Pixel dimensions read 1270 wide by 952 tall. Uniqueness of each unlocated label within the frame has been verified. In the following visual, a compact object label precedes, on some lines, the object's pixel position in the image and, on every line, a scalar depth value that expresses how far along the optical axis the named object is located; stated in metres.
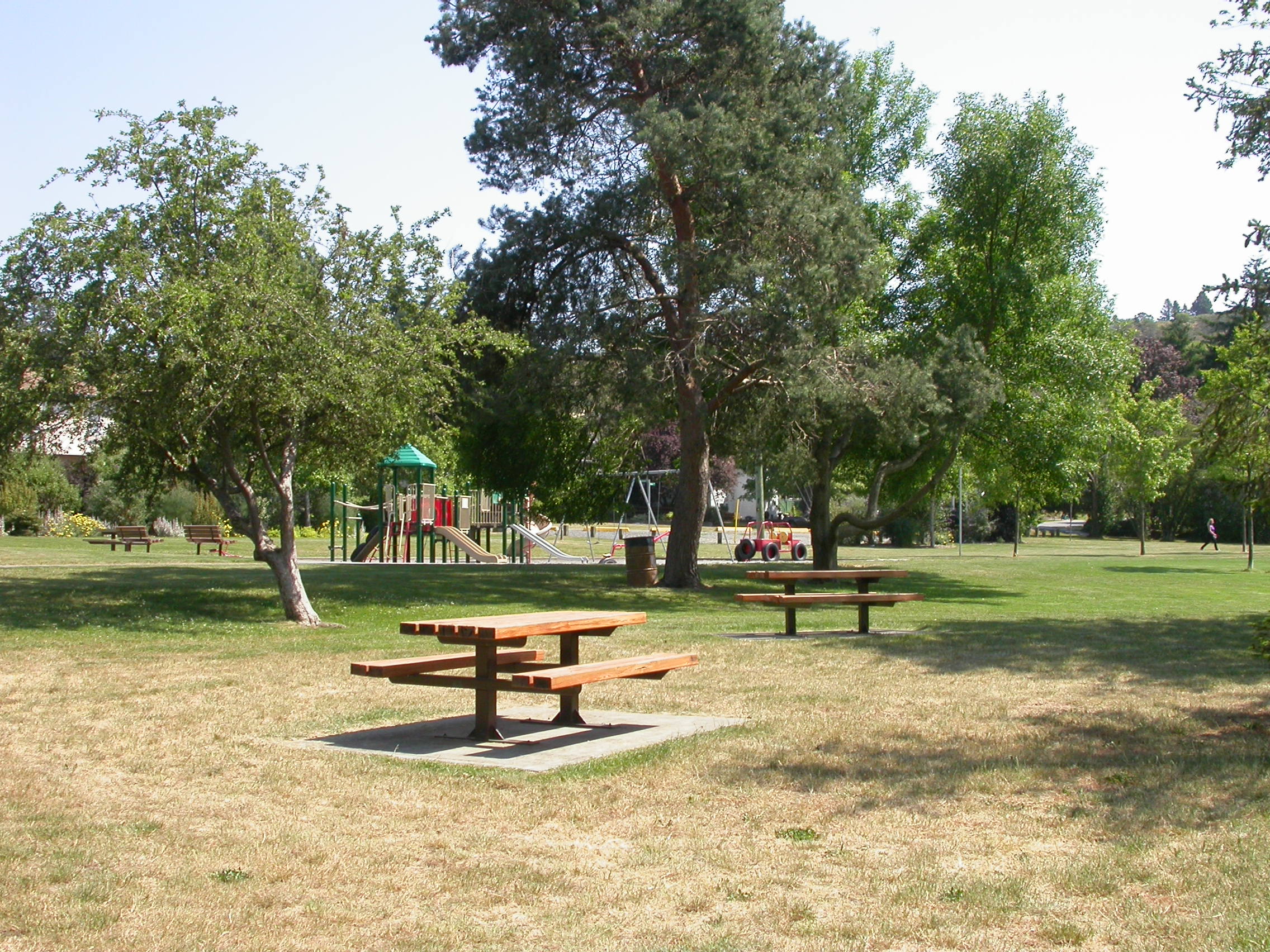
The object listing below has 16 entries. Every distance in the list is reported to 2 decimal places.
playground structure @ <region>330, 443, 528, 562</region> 36.88
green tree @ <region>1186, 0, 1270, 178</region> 11.97
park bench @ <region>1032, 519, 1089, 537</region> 86.19
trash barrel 28.45
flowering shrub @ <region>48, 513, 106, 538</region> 45.31
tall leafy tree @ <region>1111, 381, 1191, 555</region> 49.34
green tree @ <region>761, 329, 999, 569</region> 25.09
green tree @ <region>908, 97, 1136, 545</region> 30.28
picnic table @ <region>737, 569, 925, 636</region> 16.48
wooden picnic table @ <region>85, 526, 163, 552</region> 36.12
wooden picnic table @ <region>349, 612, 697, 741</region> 8.64
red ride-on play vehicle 43.34
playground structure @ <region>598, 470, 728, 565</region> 38.16
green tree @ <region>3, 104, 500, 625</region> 16.70
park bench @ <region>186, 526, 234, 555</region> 36.31
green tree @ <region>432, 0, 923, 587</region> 24.05
